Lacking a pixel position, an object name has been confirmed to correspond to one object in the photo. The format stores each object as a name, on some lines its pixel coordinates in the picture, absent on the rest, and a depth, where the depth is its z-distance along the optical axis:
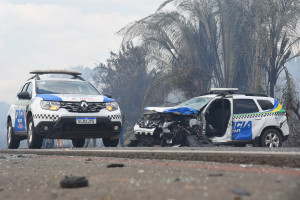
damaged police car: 25.72
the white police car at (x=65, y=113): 22.03
